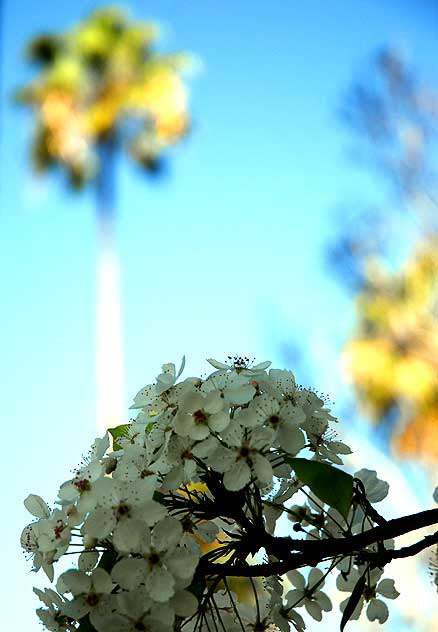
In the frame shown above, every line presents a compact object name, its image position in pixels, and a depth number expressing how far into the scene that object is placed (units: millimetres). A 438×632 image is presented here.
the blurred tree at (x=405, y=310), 11586
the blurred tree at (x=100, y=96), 17109
